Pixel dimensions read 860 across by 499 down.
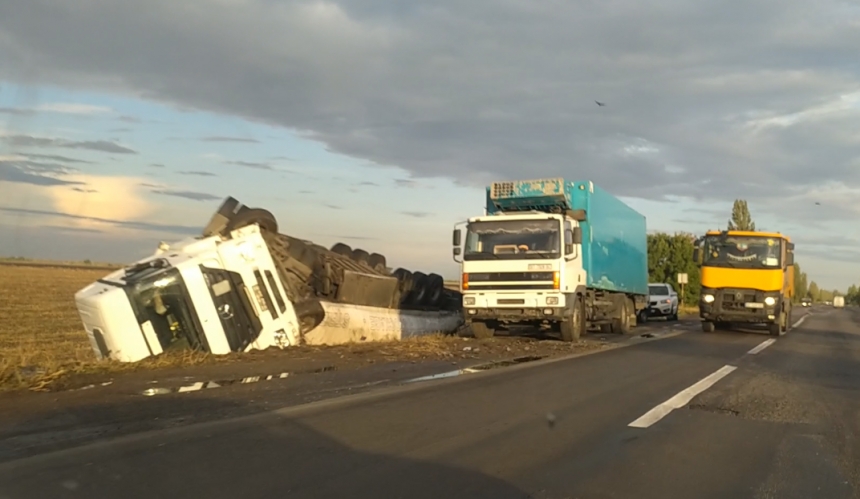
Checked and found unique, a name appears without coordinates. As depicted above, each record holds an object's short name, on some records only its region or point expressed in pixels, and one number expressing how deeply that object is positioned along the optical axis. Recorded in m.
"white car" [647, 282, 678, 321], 34.94
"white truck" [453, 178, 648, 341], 17.55
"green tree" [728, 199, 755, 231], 91.38
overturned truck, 12.40
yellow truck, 23.11
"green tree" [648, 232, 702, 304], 55.19
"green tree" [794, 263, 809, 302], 162.25
